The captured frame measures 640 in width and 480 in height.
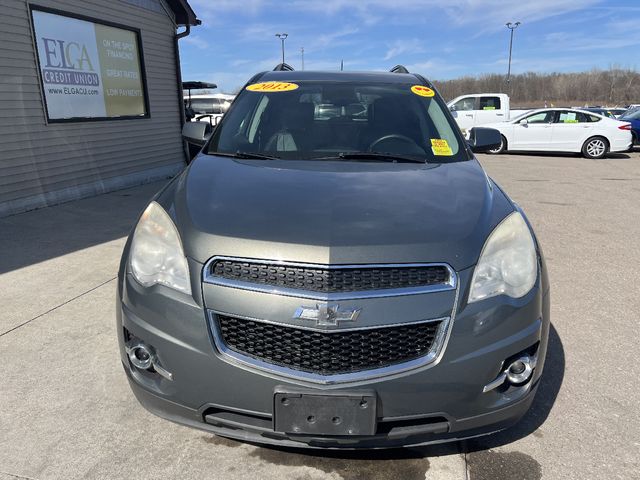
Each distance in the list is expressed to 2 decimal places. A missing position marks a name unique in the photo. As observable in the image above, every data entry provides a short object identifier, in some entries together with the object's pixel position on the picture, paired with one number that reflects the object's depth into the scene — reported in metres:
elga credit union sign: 7.42
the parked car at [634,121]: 16.50
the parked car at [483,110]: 17.77
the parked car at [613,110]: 18.54
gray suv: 1.75
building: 6.88
